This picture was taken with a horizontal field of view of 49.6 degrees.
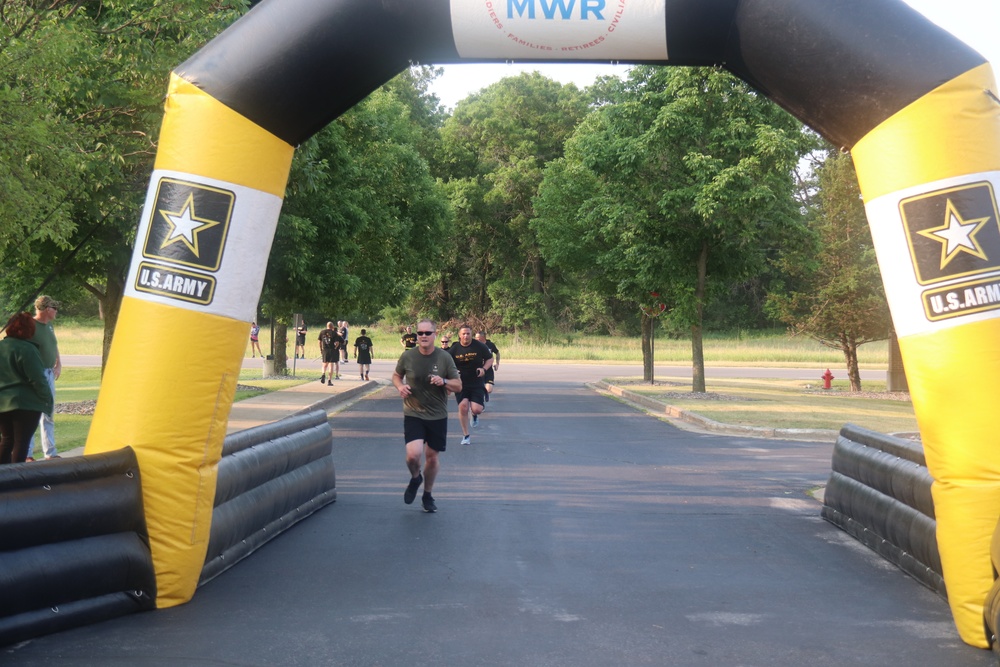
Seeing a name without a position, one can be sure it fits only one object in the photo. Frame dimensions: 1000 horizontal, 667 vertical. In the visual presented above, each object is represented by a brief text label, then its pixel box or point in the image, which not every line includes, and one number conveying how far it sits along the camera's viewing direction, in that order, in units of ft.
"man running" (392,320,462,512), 35.70
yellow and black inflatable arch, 22.31
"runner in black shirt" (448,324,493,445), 55.36
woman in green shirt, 35.32
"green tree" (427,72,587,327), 231.71
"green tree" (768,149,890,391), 108.78
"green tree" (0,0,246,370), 34.32
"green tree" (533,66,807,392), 88.02
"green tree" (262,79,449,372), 77.56
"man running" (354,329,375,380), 113.39
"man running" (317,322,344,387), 102.12
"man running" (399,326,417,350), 85.40
